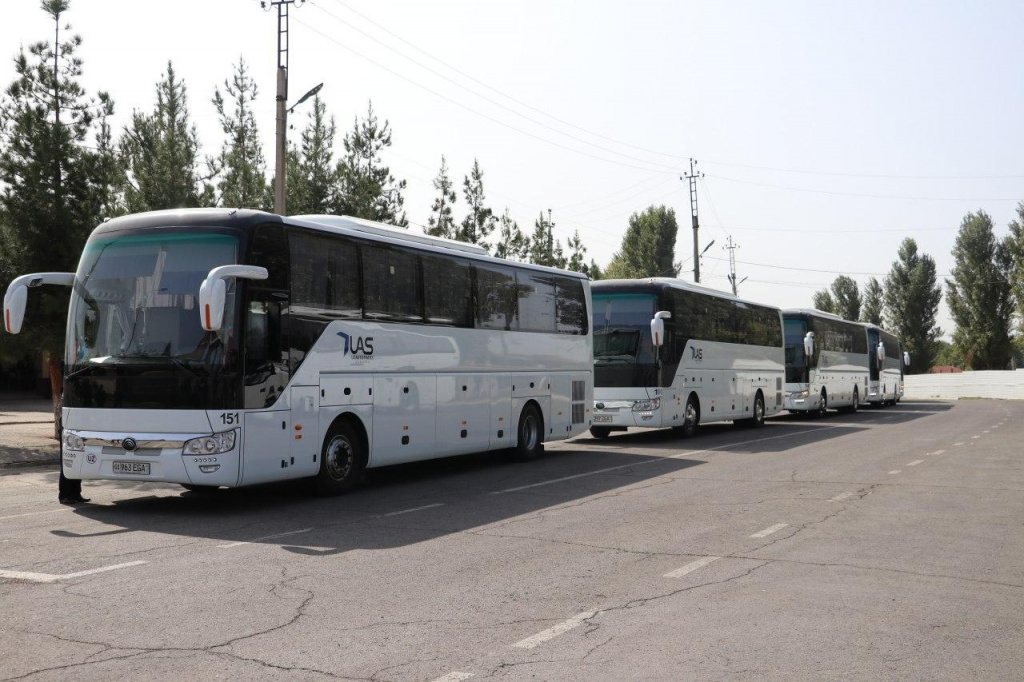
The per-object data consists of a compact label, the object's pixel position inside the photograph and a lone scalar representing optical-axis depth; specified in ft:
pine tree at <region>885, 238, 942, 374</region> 297.12
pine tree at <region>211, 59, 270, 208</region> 94.43
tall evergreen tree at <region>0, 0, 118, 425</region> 66.44
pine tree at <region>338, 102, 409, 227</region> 101.81
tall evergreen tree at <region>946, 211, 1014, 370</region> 272.10
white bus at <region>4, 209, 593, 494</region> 37.32
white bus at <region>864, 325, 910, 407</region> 161.68
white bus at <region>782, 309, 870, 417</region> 121.60
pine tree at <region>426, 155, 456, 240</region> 129.08
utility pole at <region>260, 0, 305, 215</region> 67.67
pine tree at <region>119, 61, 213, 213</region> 78.43
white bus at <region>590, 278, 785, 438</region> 76.48
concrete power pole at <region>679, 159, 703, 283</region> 161.38
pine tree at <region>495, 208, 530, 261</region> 143.84
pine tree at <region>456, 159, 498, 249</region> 132.05
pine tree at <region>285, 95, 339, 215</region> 100.73
